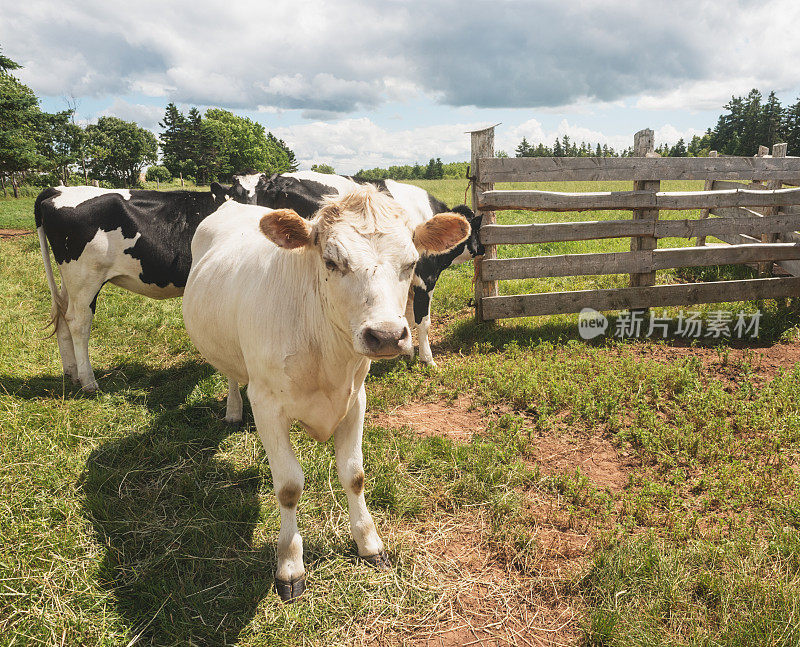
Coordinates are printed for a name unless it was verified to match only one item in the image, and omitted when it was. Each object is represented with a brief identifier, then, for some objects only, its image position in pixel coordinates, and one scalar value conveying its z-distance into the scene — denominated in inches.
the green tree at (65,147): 1731.1
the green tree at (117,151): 2266.1
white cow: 93.7
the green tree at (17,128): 981.2
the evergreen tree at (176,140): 2741.1
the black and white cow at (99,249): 220.2
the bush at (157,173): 2947.8
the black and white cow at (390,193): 261.3
